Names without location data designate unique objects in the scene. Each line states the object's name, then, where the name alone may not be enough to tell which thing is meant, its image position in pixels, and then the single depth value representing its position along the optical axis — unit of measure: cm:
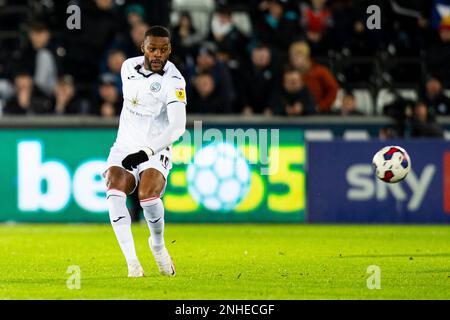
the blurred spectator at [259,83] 1756
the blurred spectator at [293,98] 1706
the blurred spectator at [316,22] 1881
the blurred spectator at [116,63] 1784
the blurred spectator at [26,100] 1766
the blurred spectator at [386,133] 1725
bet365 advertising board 1667
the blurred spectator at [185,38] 1814
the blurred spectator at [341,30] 1877
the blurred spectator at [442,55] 1858
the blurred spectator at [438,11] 1895
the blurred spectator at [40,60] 1823
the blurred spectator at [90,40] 1852
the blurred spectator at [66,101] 1752
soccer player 1001
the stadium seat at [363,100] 1853
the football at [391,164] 1230
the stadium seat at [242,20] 1973
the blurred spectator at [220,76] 1748
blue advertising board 1684
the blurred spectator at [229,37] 1849
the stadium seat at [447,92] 1847
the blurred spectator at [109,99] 1736
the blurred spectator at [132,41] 1775
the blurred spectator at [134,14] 1833
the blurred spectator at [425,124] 1712
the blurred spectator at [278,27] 1883
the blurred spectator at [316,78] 1761
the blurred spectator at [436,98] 1781
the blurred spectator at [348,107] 1741
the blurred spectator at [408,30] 1900
